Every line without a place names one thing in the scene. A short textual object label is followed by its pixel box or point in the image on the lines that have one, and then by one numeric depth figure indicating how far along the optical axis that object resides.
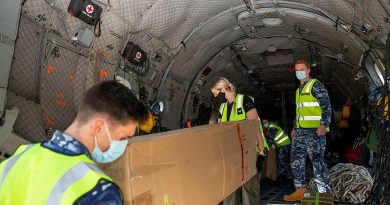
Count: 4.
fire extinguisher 10.04
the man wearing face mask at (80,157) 1.32
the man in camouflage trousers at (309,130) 4.92
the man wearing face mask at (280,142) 7.85
